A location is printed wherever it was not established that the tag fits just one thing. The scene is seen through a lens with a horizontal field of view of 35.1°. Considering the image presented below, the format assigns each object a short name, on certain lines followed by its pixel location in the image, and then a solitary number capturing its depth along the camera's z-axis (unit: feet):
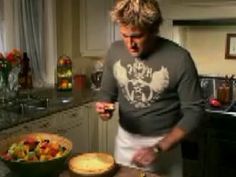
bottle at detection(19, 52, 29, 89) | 10.30
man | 5.11
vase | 9.26
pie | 4.29
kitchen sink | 8.93
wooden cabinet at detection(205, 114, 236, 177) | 8.41
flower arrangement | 9.21
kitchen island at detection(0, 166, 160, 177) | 4.56
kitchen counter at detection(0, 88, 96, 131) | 7.89
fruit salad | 4.33
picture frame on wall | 10.10
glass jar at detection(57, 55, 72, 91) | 10.96
